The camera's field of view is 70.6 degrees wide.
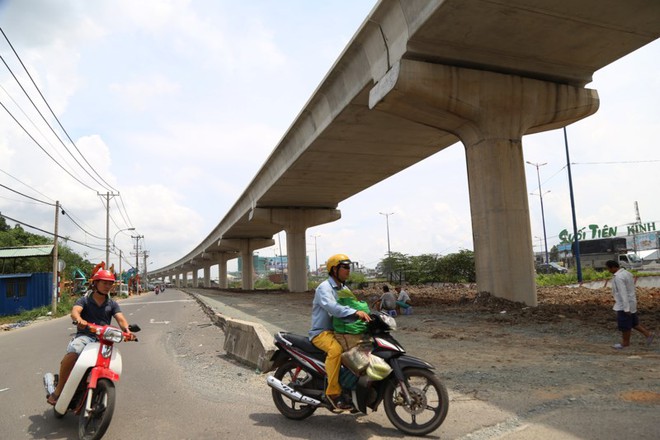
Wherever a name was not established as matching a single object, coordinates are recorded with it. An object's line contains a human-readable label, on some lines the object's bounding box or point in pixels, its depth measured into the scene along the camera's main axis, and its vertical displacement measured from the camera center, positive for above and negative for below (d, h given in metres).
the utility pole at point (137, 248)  92.24 +6.05
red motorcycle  4.22 -0.98
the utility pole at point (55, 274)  24.92 +0.42
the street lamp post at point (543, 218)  54.80 +5.00
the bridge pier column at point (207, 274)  106.19 -0.13
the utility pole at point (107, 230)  48.72 +5.09
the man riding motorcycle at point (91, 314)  4.67 -0.37
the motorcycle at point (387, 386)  4.09 -1.11
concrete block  7.05 -1.19
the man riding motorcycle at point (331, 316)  4.28 -0.46
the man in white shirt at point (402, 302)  14.26 -1.19
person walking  7.39 -0.85
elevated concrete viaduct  10.51 +5.10
